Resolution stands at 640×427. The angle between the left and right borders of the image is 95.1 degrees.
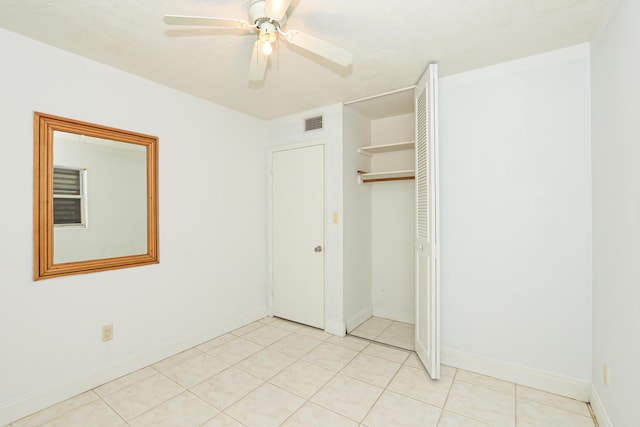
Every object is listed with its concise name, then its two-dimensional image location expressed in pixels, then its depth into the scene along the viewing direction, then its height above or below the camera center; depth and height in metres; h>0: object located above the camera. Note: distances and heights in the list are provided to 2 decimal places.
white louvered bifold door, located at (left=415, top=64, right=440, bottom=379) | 2.18 -0.03
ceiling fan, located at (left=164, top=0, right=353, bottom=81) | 1.35 +0.94
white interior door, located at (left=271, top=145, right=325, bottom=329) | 3.26 -0.23
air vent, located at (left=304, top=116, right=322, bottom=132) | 3.25 +1.03
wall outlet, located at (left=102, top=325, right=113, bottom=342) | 2.26 -0.91
